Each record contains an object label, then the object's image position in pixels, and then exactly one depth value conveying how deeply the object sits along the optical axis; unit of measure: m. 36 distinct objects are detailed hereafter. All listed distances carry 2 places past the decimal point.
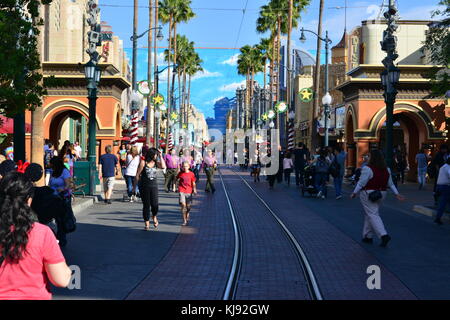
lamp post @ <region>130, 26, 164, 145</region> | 34.97
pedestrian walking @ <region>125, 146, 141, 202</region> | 21.41
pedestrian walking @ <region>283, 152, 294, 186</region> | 33.44
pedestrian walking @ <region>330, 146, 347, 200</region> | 23.93
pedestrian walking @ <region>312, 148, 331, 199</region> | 24.19
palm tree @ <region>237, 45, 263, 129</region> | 90.81
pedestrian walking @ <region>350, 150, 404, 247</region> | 12.31
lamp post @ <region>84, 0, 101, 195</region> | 23.25
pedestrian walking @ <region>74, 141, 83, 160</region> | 31.31
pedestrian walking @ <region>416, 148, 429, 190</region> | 29.54
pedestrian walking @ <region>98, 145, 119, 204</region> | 21.05
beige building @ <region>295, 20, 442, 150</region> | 46.34
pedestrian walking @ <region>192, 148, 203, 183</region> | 33.62
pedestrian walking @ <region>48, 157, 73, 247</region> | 11.76
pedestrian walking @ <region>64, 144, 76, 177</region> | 20.30
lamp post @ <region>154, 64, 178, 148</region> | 50.21
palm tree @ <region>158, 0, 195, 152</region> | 67.38
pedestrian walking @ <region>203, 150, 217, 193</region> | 27.16
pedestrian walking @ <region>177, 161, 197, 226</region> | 16.05
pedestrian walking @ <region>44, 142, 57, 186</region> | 22.74
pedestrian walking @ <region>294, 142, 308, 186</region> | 30.62
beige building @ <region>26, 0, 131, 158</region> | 35.06
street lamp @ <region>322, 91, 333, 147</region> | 37.16
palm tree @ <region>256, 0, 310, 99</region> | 55.97
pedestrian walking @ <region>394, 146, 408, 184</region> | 32.72
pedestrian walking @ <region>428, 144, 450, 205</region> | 21.70
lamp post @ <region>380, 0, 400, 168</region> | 22.84
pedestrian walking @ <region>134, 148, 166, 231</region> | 14.76
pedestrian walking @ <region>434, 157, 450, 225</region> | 15.58
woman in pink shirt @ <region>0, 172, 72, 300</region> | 3.97
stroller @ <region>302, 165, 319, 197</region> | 24.95
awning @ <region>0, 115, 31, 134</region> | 26.49
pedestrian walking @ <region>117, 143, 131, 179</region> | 30.64
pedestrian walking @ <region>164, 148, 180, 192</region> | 27.44
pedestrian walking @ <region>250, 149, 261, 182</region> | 37.62
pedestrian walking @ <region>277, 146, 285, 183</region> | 34.28
